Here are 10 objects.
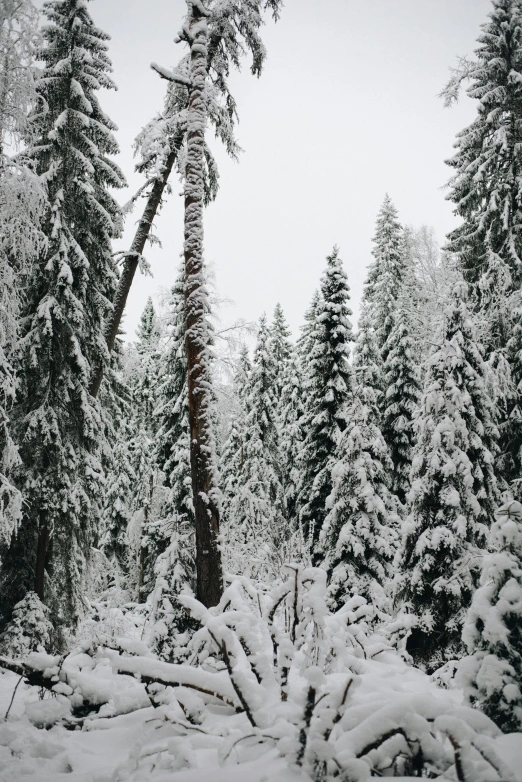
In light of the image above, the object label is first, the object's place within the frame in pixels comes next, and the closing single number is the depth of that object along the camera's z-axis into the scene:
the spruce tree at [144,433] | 20.15
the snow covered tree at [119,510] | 25.69
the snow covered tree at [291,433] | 24.95
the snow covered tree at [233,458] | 24.31
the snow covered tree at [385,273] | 21.69
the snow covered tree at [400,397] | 18.64
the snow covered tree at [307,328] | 27.09
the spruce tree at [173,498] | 9.95
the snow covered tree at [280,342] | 33.44
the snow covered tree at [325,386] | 17.71
